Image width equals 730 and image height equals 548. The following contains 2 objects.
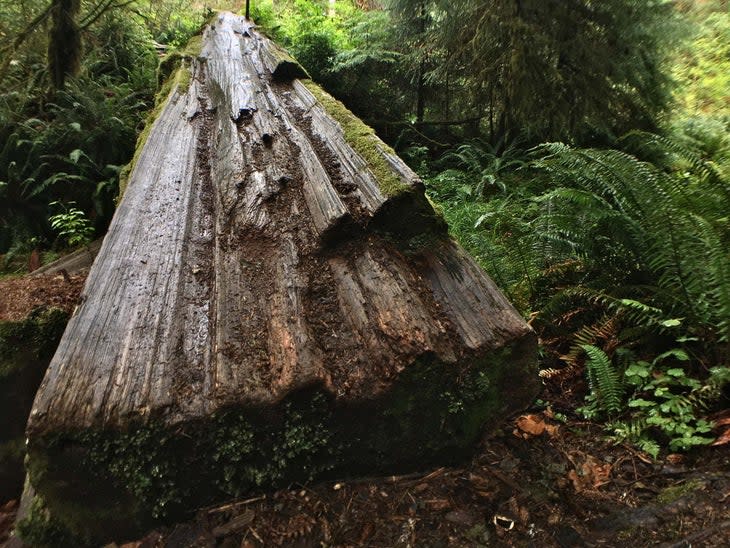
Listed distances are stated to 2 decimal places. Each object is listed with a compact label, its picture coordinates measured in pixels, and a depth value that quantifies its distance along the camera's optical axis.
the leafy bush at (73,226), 4.85
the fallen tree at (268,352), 1.71
